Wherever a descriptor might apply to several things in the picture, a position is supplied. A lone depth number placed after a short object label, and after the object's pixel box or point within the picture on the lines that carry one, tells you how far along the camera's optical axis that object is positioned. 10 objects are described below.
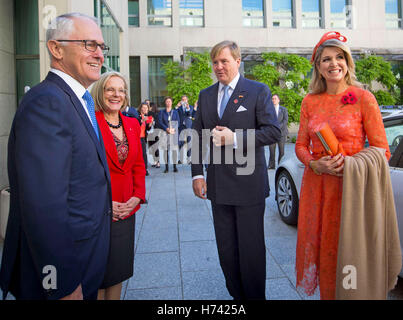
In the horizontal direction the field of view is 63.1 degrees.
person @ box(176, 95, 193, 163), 10.55
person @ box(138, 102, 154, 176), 9.18
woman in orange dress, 2.09
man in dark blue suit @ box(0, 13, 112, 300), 1.24
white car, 2.65
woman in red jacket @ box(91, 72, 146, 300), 2.20
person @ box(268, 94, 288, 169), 9.23
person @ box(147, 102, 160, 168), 10.53
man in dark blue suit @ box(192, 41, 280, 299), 2.38
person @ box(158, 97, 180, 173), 9.76
